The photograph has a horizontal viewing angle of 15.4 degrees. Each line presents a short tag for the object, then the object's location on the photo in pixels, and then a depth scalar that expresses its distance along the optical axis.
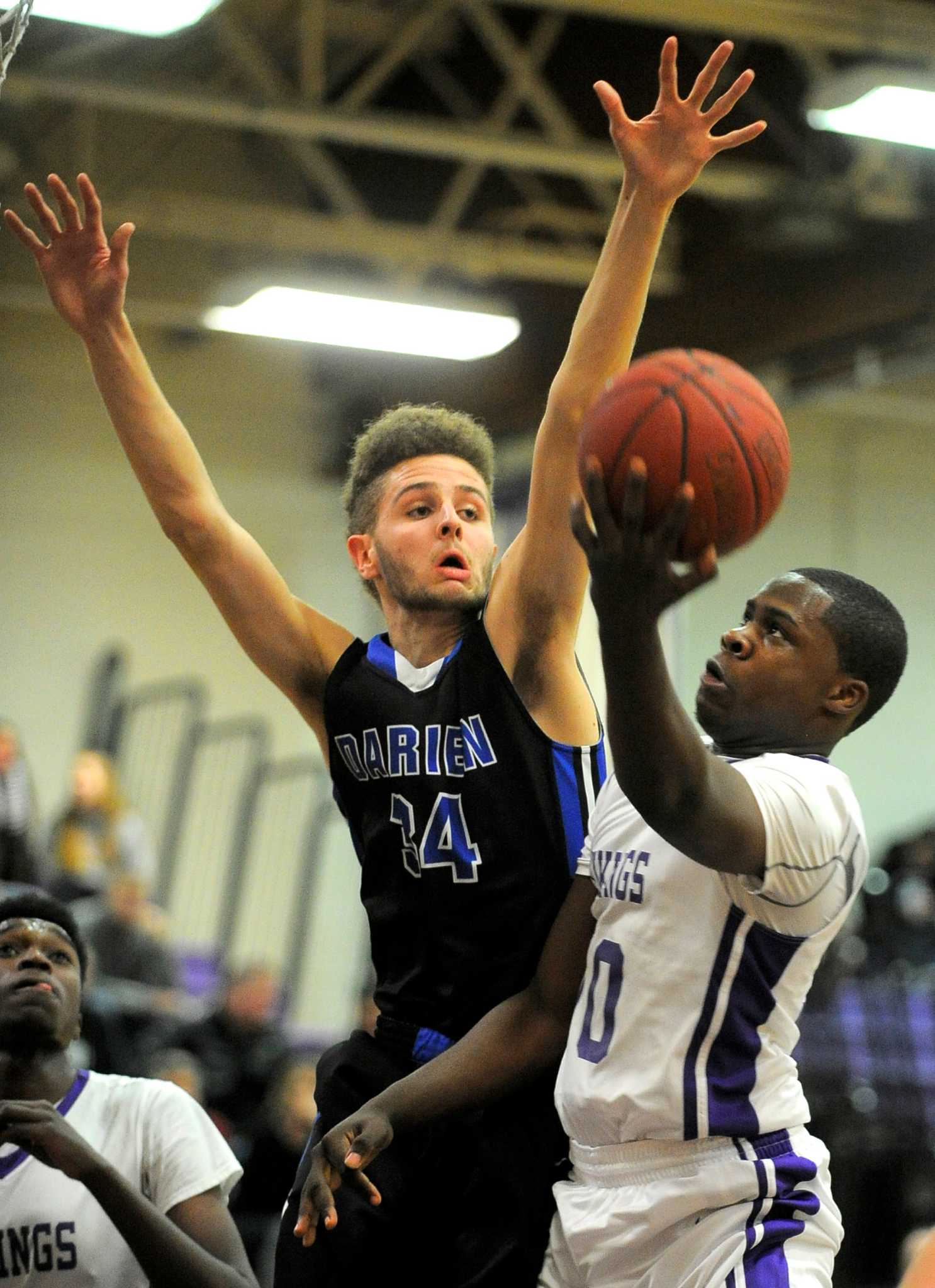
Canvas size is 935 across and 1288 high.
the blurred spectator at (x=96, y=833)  23.09
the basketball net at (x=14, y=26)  7.36
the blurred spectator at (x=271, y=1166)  17.00
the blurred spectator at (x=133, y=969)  19.34
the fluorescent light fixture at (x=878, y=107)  15.69
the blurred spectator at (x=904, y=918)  23.27
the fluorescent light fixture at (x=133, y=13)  14.10
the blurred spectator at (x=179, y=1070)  16.74
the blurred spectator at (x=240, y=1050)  19.22
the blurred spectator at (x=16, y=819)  19.05
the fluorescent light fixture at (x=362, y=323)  21.95
